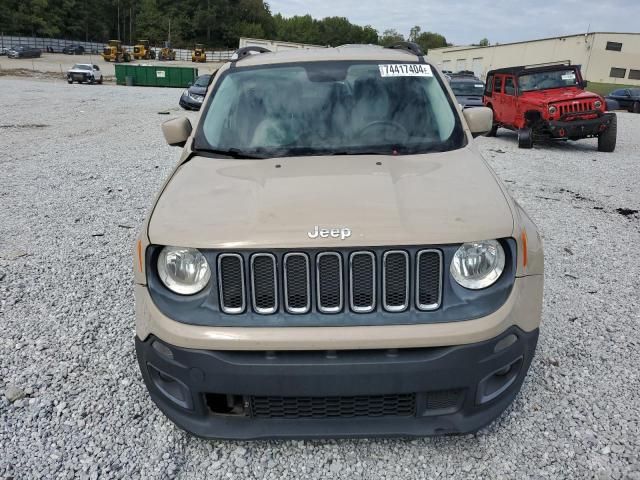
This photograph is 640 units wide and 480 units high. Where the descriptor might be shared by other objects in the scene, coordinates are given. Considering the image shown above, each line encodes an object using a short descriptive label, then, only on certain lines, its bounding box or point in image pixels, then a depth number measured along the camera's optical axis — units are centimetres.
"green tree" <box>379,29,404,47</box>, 14600
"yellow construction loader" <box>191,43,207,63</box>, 7469
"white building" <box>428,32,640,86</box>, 5425
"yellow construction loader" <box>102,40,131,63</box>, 6825
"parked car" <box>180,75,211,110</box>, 1916
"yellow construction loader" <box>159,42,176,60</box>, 7888
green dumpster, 3969
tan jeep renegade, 208
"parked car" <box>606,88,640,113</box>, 2488
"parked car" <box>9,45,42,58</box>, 6338
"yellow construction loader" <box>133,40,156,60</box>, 7556
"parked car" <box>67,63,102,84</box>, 3691
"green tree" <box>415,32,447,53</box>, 13905
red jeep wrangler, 1179
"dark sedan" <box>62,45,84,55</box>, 8800
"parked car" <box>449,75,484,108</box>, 1763
